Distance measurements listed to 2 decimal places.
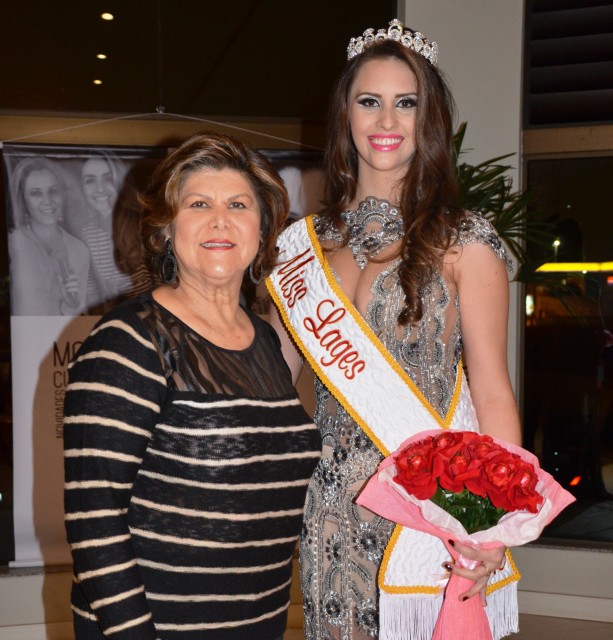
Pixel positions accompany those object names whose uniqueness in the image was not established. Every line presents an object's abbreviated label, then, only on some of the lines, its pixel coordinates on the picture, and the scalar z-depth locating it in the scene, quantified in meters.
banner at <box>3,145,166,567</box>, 3.29
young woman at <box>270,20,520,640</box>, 1.67
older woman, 1.23
